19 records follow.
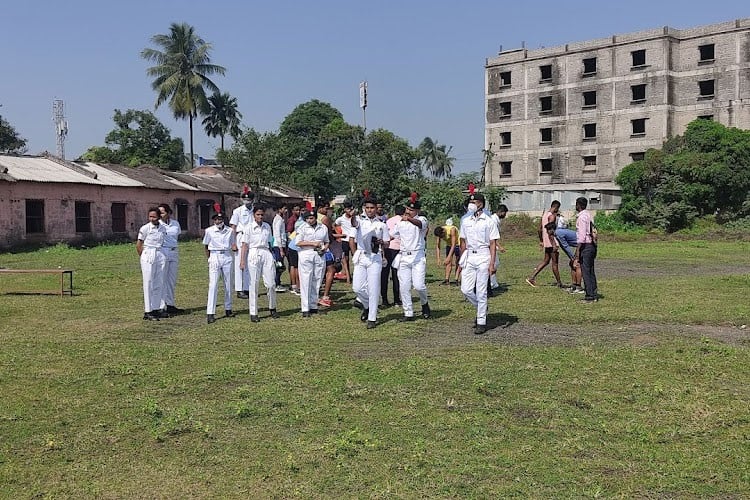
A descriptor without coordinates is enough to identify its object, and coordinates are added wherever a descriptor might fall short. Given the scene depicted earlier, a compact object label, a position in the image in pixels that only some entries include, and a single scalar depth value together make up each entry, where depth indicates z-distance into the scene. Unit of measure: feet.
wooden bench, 46.83
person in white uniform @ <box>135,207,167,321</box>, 36.60
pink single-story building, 98.17
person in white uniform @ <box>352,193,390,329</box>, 33.86
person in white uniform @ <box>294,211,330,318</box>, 36.73
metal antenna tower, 195.62
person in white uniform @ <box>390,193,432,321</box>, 34.58
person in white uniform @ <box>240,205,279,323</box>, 36.29
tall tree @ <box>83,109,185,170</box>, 186.39
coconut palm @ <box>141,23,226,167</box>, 169.17
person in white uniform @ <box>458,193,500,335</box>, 31.83
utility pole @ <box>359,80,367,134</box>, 186.70
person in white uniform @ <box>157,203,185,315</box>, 38.29
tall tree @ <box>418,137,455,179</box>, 294.66
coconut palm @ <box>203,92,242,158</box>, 211.96
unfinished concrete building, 159.22
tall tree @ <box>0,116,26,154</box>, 171.63
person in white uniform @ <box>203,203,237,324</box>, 37.45
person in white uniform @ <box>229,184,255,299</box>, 38.78
